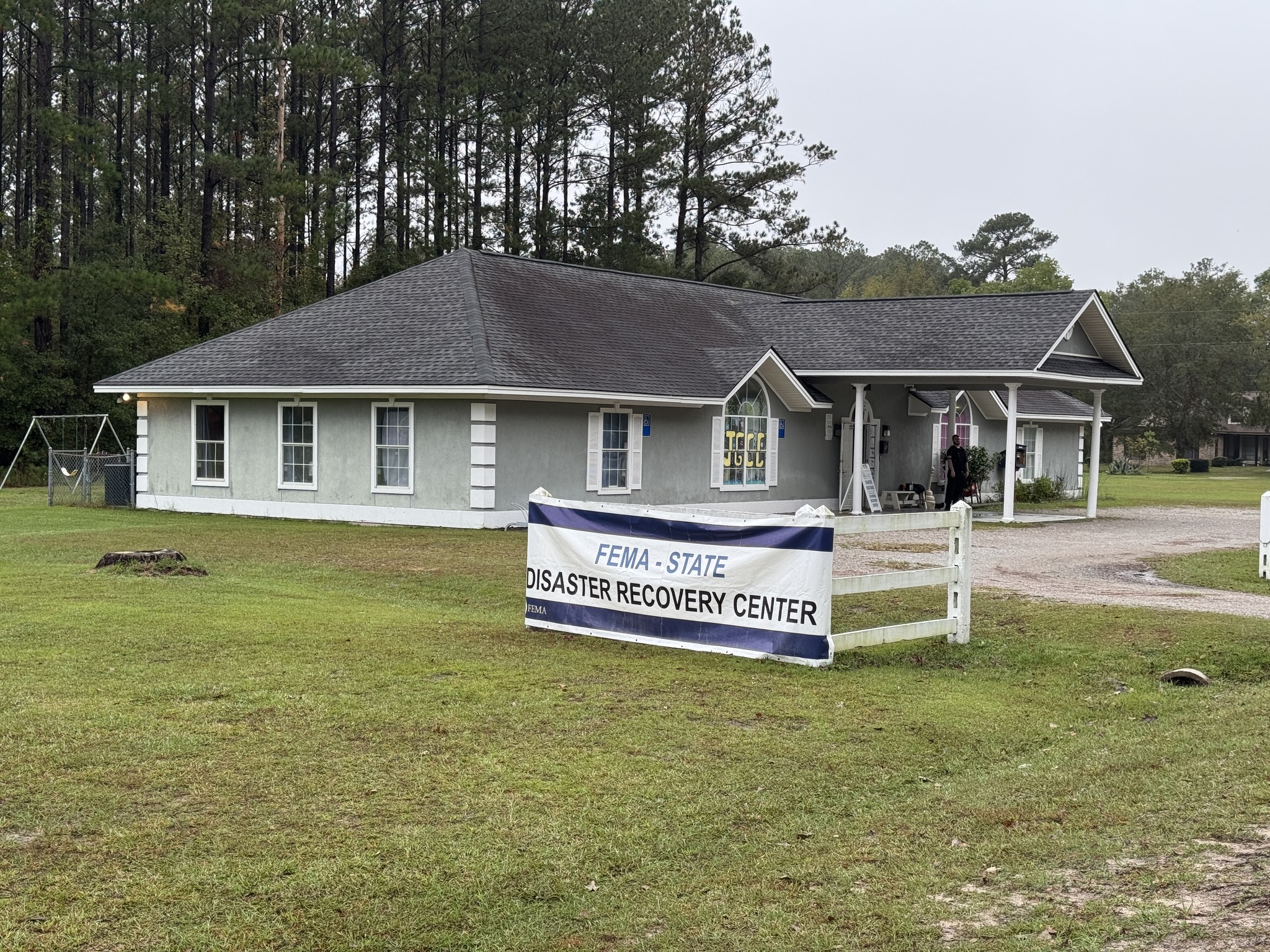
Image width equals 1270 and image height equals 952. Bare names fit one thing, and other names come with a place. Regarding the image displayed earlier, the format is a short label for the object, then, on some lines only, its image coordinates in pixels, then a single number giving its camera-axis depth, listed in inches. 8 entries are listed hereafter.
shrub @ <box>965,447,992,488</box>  1299.2
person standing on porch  1177.4
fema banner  409.4
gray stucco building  928.9
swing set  1082.1
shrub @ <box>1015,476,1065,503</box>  1434.5
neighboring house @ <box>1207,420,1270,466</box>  3907.5
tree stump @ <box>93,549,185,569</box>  608.4
